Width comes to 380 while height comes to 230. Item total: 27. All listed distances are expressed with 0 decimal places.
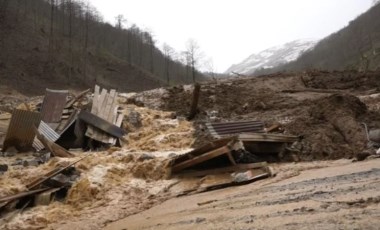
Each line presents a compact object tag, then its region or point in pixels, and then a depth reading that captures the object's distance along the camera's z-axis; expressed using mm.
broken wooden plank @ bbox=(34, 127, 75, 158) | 10367
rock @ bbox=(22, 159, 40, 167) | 9492
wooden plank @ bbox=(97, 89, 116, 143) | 13047
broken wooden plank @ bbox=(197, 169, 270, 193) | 7684
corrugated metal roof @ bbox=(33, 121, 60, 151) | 11484
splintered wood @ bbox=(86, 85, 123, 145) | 13070
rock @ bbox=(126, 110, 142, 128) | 13698
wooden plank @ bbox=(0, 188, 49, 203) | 7203
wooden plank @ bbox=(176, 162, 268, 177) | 8617
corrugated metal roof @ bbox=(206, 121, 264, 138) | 10719
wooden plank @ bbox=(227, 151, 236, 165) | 8609
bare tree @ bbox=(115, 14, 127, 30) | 82312
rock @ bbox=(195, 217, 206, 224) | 5277
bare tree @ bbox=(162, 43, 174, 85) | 82862
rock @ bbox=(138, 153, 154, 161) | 9539
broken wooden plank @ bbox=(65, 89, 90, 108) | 14199
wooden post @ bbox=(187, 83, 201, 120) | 14011
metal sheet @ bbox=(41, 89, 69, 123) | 13262
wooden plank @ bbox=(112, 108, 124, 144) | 13046
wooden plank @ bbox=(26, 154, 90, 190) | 7936
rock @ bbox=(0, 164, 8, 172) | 8955
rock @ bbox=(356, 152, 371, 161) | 8320
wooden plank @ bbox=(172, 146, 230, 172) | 8583
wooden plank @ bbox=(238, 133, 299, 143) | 9062
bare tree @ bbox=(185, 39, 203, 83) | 67500
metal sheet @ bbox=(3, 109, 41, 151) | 11352
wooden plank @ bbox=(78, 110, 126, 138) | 12078
